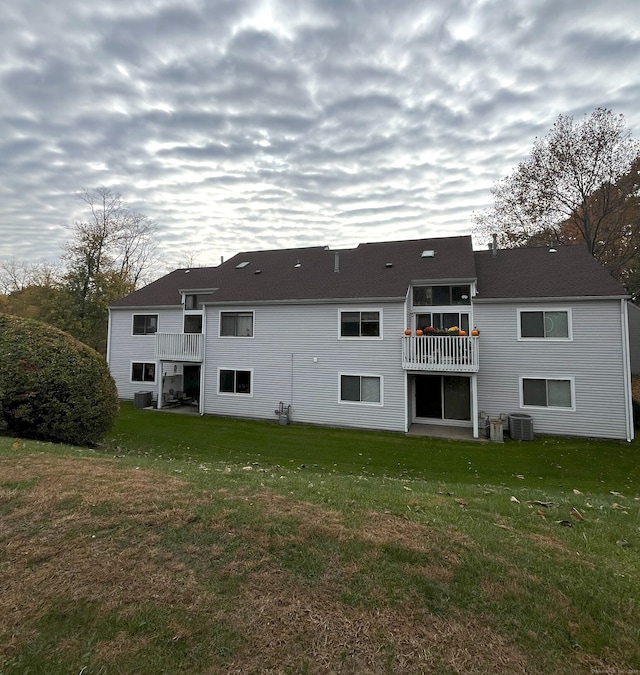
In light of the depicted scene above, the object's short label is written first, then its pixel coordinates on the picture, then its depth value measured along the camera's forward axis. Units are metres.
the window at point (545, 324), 13.78
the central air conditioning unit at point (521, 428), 13.13
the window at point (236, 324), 17.05
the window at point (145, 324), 20.36
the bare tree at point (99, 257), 26.80
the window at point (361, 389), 14.84
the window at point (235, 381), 16.77
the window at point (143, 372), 20.11
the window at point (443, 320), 15.19
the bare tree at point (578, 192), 21.22
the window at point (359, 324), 15.01
